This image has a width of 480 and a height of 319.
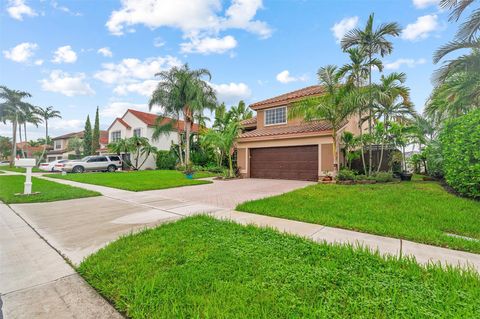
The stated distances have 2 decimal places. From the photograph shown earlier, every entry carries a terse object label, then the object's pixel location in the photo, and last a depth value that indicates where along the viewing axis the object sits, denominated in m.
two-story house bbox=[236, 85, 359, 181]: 12.23
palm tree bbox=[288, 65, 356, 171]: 10.49
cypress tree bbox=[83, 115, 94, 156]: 36.34
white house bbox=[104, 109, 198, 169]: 26.72
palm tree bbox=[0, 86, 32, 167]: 29.69
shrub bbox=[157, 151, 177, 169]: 24.44
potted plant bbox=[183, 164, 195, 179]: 14.86
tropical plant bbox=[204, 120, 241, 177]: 14.70
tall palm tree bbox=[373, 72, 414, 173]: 10.02
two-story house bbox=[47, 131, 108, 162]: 42.04
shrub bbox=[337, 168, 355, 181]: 10.59
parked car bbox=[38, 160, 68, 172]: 21.70
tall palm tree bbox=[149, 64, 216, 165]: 18.66
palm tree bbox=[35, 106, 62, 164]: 35.44
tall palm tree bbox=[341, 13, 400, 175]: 9.85
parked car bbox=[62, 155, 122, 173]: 21.09
